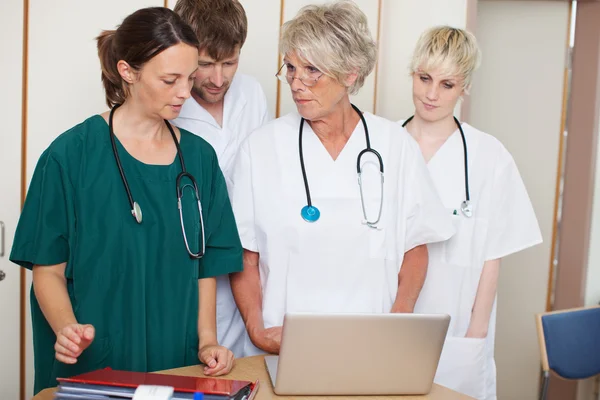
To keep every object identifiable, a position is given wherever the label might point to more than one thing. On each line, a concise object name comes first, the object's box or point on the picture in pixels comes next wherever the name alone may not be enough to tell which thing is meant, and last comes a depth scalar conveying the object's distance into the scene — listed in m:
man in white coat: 2.03
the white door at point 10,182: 2.44
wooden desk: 1.47
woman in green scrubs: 1.66
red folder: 1.31
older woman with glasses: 1.94
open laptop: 1.40
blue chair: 2.77
